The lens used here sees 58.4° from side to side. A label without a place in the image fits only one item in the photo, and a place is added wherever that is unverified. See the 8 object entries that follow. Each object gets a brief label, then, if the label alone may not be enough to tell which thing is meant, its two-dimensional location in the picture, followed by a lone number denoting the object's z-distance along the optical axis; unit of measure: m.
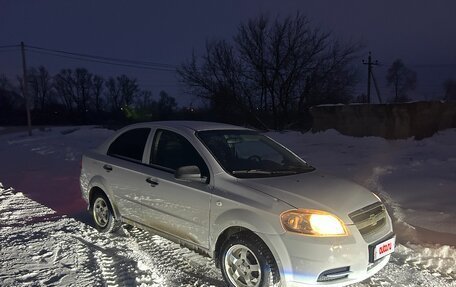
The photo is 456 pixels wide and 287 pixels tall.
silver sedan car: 3.27
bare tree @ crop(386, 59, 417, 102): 63.78
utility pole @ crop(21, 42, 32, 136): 31.04
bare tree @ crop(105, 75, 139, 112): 91.54
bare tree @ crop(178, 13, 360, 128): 30.52
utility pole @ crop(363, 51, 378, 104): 40.71
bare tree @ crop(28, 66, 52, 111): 90.61
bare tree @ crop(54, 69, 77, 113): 90.94
